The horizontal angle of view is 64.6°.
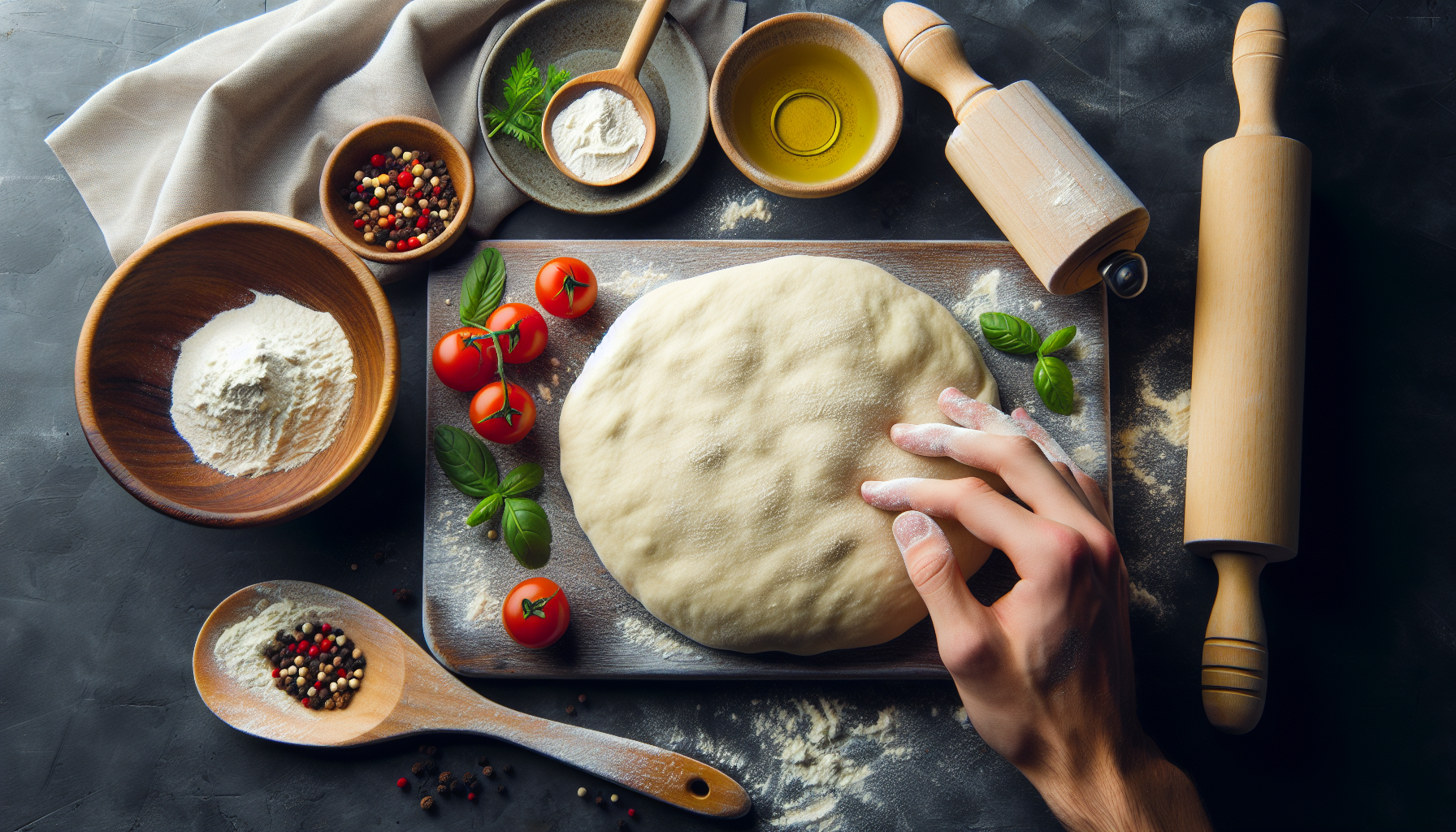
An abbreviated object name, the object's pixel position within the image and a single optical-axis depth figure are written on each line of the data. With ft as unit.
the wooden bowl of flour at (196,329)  1.87
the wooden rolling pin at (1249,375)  1.95
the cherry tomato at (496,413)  1.98
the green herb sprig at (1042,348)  2.04
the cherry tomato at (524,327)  2.02
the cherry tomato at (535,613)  1.94
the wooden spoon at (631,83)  2.09
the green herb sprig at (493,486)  1.96
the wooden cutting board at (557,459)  2.03
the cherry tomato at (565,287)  2.01
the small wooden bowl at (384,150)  2.04
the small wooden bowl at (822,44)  2.07
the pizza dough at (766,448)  1.92
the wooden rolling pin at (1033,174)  1.93
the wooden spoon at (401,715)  2.00
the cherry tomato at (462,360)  1.99
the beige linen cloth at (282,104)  2.11
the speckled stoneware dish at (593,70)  2.13
